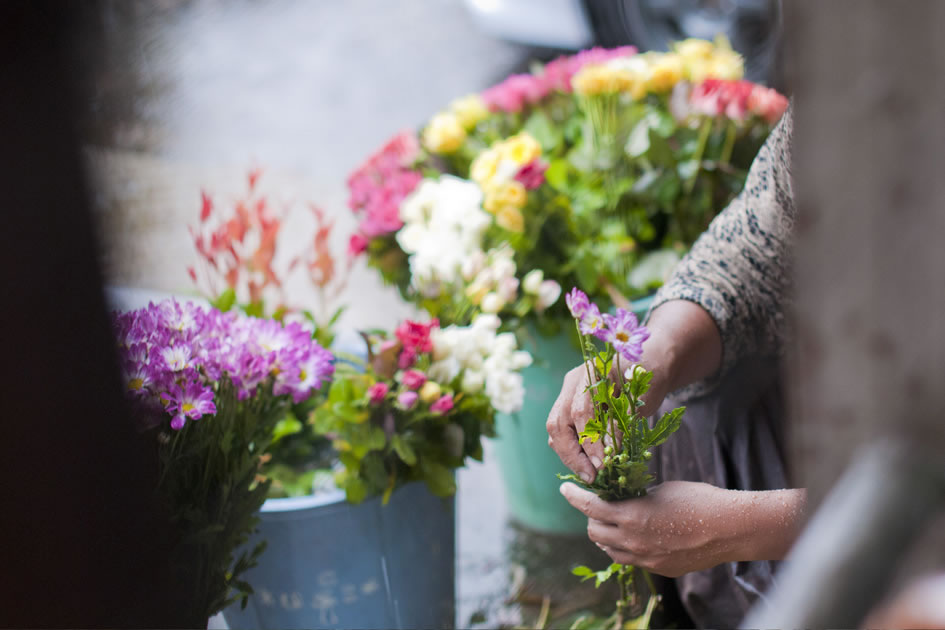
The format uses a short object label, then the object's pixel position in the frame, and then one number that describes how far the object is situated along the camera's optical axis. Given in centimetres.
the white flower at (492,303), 266
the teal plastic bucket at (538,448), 287
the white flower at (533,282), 274
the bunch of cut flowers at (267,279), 264
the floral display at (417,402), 261
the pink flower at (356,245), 302
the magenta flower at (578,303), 227
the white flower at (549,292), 275
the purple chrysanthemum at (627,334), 225
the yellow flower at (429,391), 258
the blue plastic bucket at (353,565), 253
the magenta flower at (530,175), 286
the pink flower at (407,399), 257
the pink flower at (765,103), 272
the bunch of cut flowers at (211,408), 230
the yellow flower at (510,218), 283
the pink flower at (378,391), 257
